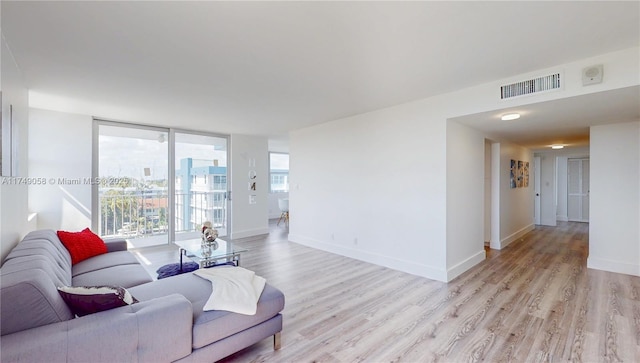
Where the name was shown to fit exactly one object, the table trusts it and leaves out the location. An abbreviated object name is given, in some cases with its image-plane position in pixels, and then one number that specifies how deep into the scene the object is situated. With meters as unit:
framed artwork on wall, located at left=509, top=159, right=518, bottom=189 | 5.54
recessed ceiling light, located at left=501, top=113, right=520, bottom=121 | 3.25
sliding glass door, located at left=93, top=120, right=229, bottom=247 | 4.70
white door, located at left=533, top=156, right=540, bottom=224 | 7.62
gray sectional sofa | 1.24
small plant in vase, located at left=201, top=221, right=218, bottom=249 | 3.52
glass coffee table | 3.11
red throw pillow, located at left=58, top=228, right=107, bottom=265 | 2.87
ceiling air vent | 2.60
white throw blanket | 1.84
